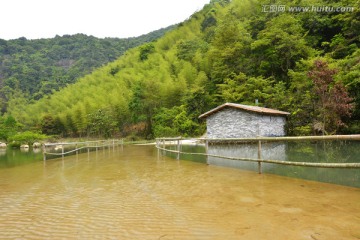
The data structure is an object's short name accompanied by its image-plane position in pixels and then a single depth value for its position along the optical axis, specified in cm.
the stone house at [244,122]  1235
